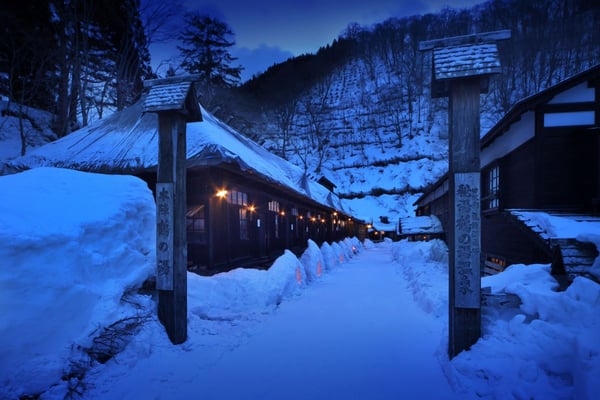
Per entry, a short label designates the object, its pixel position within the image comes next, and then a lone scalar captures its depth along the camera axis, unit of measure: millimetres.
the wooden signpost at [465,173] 3941
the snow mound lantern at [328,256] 13770
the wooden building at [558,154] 8242
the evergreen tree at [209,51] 32188
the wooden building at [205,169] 8508
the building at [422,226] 20453
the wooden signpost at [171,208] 4656
